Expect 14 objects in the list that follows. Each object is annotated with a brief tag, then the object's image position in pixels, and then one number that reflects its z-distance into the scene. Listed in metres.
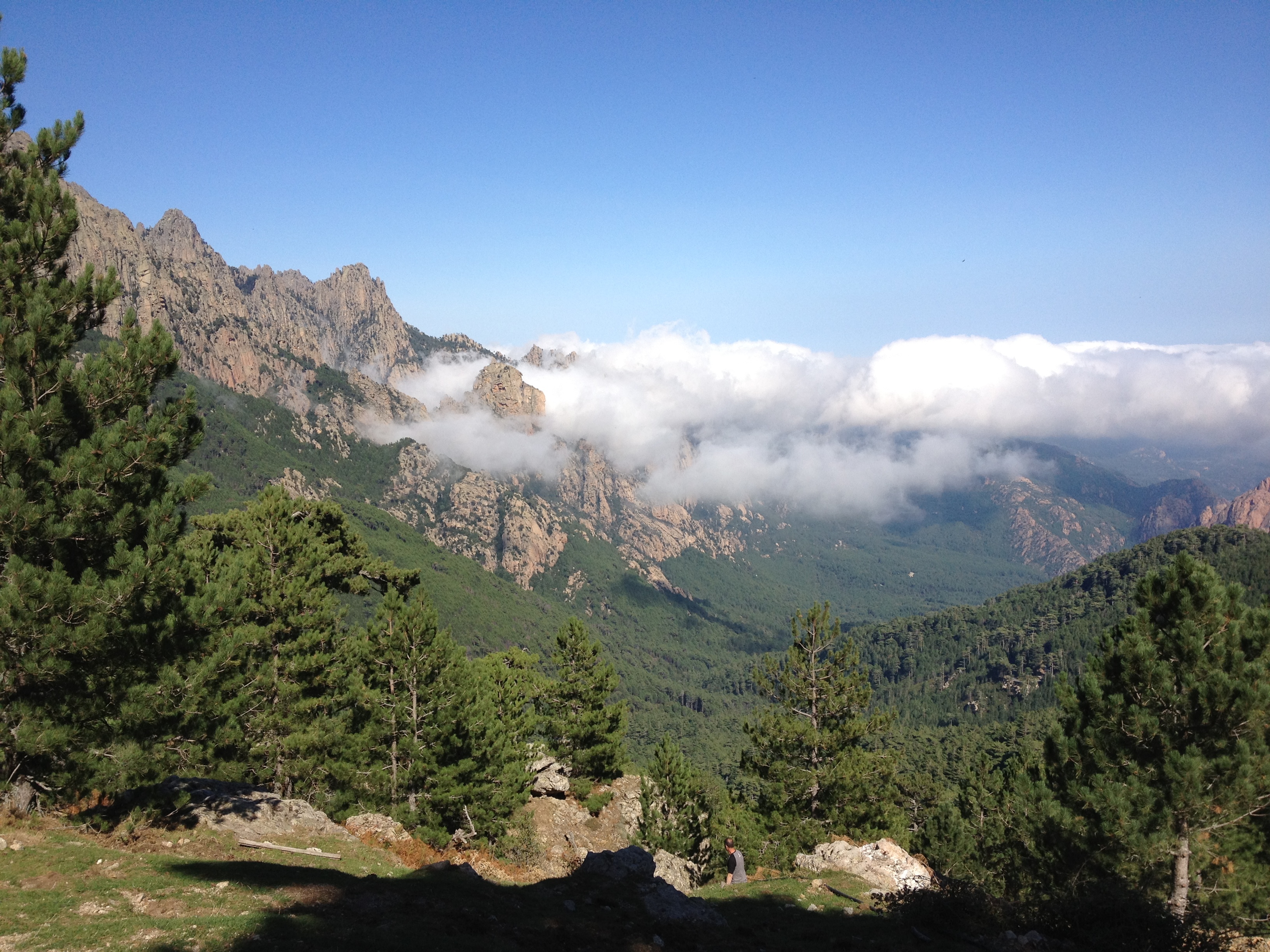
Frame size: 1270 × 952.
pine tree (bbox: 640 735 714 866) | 34.50
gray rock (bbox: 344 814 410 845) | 26.05
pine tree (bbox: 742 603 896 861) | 35.09
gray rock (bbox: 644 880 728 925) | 17.88
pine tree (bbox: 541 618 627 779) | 43.59
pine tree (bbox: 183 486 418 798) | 26.22
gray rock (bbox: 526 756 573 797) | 43.03
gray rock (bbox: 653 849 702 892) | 28.28
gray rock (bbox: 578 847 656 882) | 20.84
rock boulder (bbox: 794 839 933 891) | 26.95
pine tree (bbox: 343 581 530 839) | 30.42
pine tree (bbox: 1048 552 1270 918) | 19.66
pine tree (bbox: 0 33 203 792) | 14.82
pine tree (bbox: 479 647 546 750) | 40.69
